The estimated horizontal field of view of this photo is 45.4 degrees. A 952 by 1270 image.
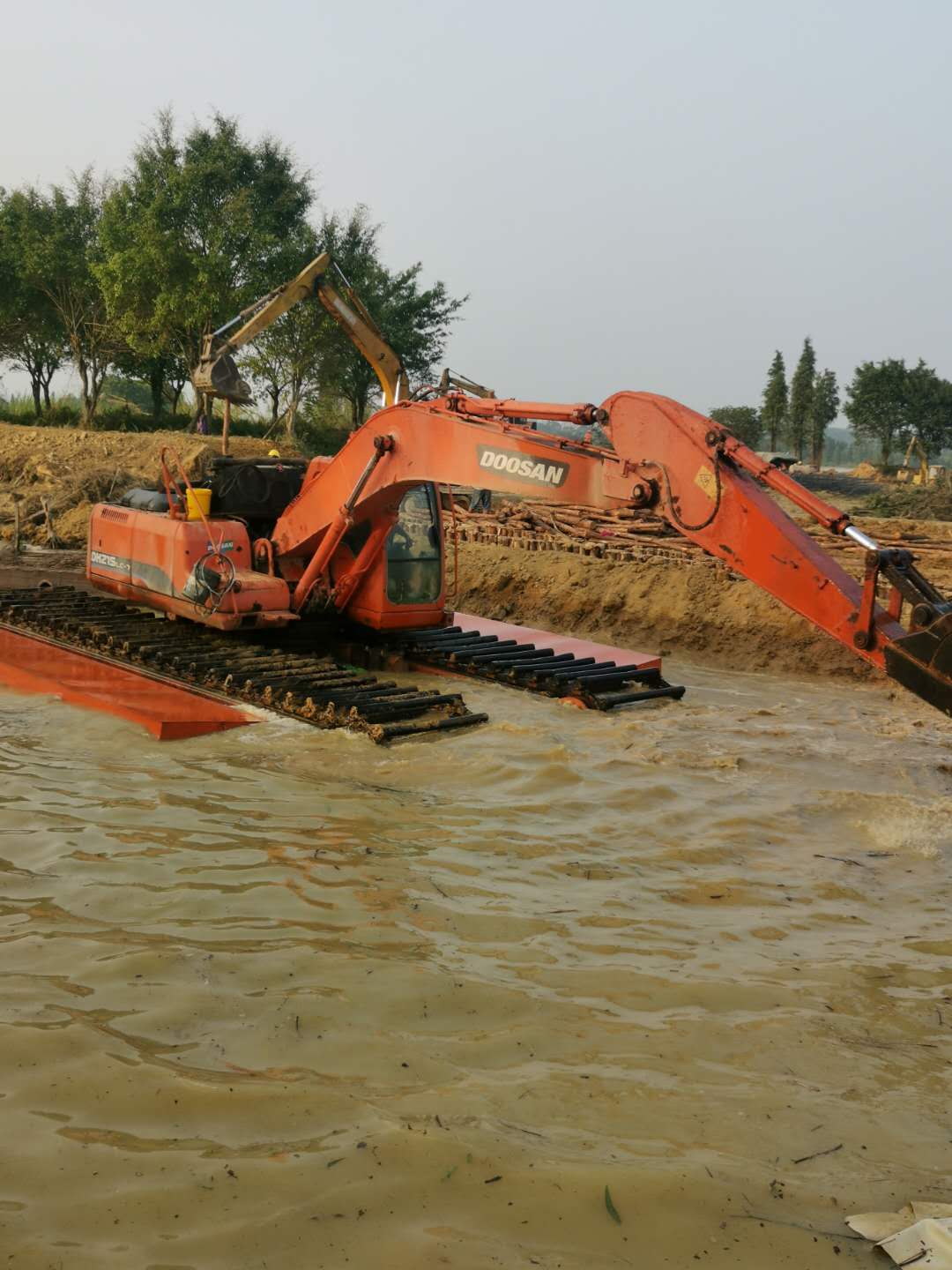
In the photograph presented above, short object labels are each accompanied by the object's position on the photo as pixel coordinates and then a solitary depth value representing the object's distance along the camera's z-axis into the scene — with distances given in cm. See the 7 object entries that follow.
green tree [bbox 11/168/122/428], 3803
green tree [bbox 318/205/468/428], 3988
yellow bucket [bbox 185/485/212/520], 988
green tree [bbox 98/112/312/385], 3391
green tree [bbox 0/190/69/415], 3856
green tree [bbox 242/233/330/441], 3666
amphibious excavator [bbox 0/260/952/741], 600
